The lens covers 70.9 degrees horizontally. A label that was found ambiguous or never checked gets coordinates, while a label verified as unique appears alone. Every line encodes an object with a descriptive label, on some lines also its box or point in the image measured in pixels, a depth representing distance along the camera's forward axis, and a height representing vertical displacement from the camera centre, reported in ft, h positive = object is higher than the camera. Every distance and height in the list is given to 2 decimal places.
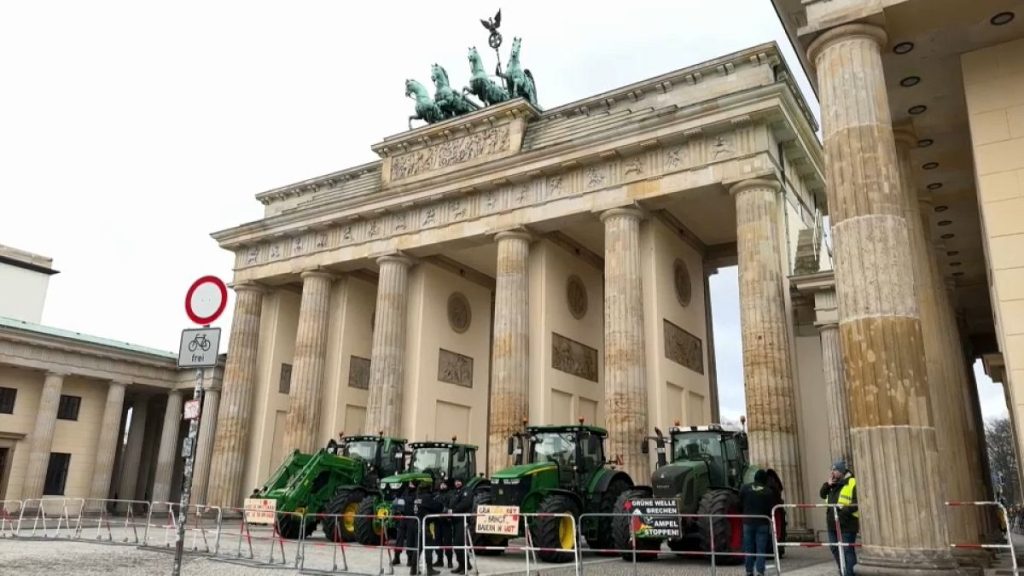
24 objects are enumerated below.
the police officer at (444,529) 38.83 -2.21
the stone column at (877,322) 26.04 +6.62
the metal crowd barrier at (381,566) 37.17 -4.33
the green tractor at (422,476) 50.14 +0.76
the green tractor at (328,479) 54.90 +0.42
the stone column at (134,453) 123.13 +4.51
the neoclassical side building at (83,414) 104.47 +9.65
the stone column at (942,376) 34.81 +6.25
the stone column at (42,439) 103.71 +5.33
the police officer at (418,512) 38.06 -1.33
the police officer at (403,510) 39.80 -1.32
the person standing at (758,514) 32.07 -0.86
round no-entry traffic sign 26.43 +6.39
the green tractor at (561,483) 43.24 +0.38
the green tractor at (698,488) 39.73 +0.27
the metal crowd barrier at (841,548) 30.27 -2.11
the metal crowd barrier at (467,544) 31.00 -2.68
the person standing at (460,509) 40.86 -1.22
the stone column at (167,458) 113.80 +3.40
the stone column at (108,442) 111.55 +5.54
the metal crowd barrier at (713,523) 29.35 -1.65
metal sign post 25.64 +5.21
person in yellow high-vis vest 31.37 -0.44
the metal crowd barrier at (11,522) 56.95 -4.43
